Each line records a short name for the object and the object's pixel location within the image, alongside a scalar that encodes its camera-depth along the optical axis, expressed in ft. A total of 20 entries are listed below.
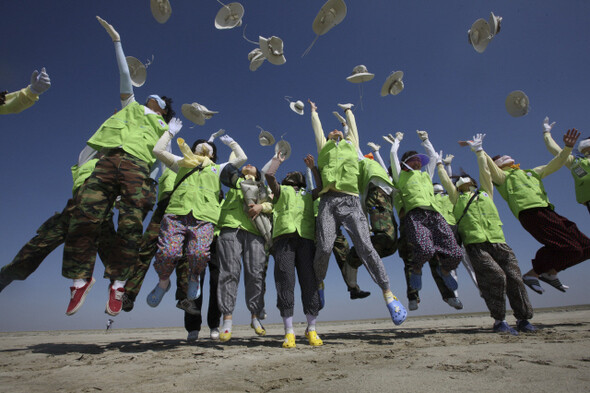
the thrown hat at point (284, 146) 20.88
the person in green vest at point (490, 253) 13.33
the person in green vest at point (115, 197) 9.87
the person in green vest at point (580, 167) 16.76
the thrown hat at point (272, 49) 17.15
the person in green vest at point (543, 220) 14.10
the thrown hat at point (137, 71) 17.03
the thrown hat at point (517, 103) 19.75
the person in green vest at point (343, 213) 11.88
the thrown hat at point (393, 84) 19.55
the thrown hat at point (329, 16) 15.15
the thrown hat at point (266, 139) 22.03
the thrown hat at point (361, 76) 17.84
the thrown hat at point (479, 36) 17.37
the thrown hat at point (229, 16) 17.70
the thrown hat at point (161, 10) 16.03
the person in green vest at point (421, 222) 13.78
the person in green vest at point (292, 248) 11.89
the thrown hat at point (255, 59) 18.78
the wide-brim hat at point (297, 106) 19.27
